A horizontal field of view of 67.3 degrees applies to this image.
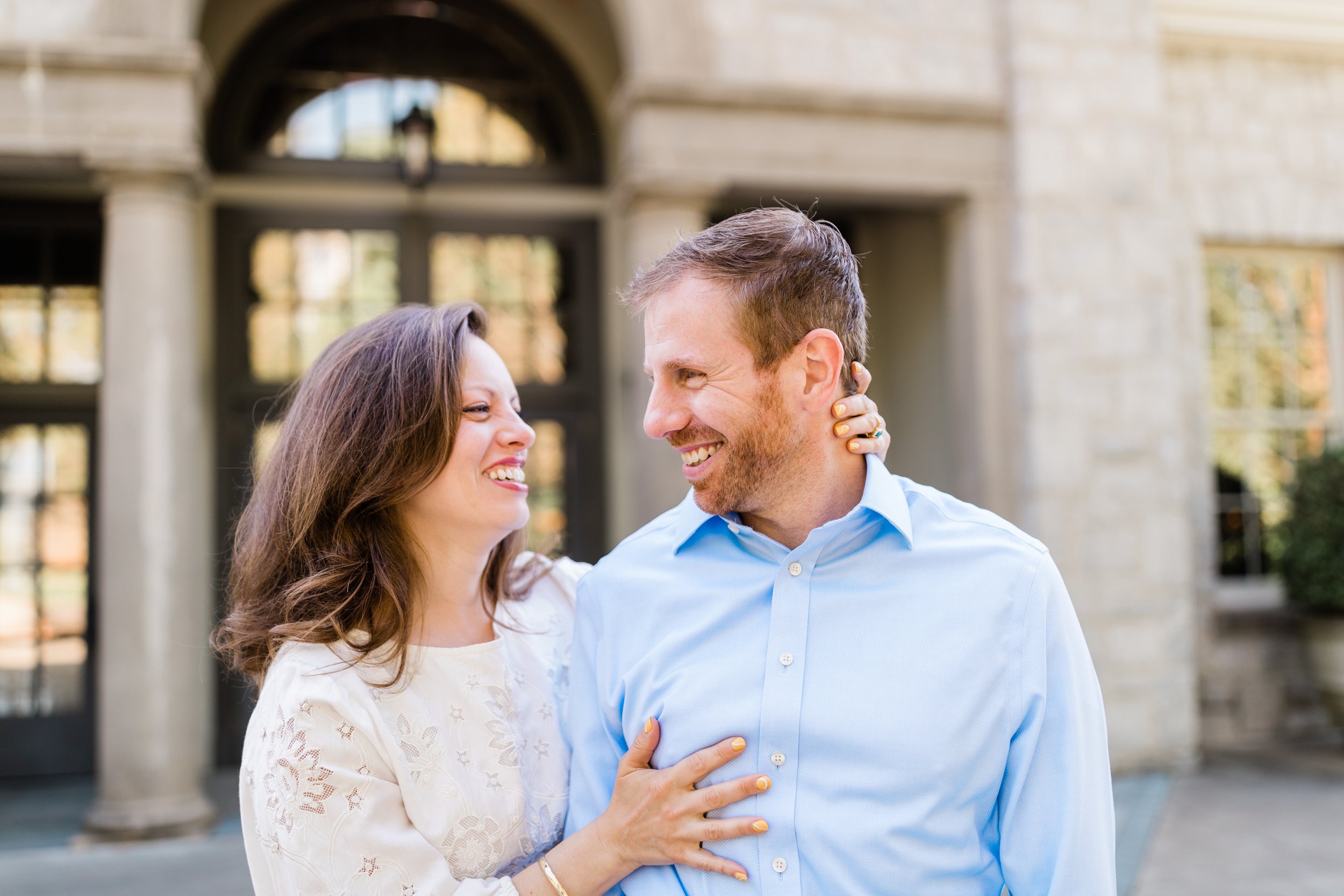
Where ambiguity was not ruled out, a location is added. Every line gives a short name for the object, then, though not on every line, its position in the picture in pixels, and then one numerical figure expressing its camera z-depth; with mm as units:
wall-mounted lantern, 5945
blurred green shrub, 6047
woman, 1559
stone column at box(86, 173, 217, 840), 4828
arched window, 6426
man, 1471
